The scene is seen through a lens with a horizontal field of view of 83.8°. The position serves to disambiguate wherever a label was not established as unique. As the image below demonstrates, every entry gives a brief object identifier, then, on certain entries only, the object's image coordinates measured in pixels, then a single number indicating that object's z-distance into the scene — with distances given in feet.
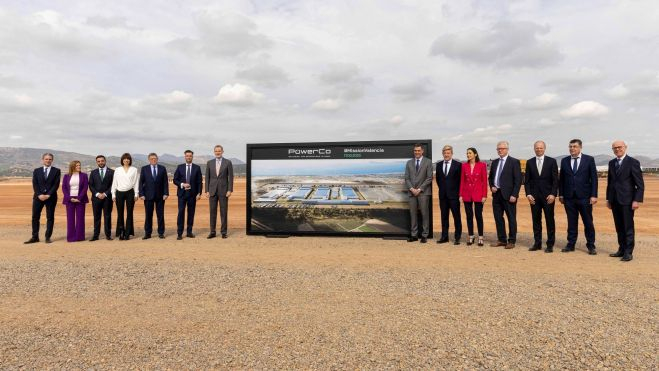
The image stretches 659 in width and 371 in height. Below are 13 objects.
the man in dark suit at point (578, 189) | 24.94
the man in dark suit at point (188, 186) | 31.91
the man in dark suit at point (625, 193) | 23.24
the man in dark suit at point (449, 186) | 28.73
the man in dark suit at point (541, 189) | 26.02
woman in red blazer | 27.77
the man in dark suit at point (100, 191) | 31.19
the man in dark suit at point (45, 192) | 30.27
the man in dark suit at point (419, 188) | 29.60
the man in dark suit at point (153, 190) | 31.58
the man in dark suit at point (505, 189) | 27.20
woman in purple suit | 30.60
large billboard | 31.12
